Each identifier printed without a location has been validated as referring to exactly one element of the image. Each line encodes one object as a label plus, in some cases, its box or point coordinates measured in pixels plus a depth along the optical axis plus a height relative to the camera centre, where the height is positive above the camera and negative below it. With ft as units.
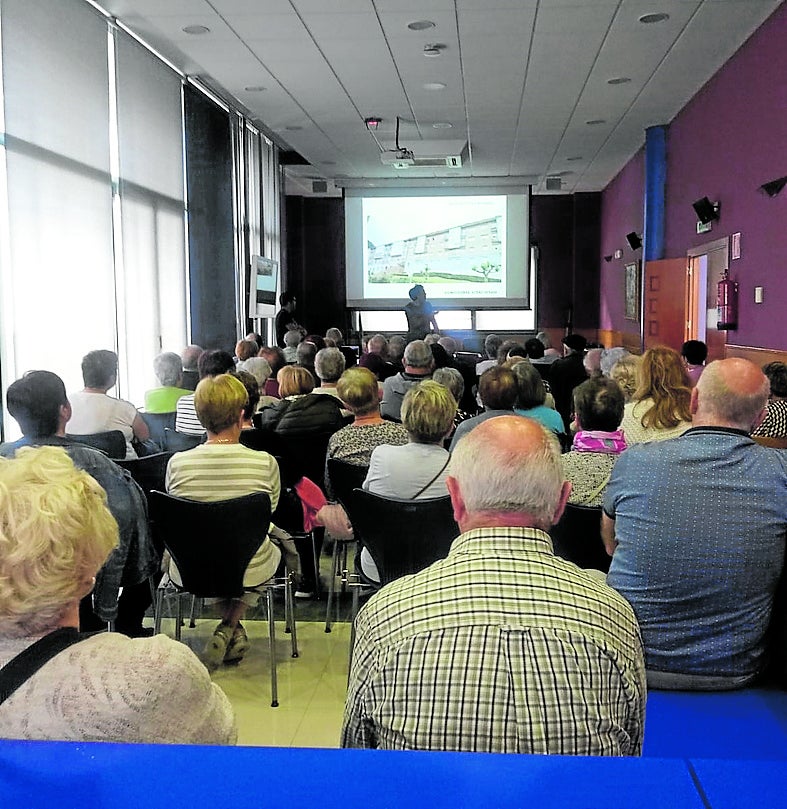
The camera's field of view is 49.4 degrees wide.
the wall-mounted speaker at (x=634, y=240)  38.47 +3.28
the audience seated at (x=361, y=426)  12.44 -1.68
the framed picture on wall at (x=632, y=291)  39.47 +1.06
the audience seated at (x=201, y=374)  16.26 -1.18
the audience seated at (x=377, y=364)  24.61 -1.44
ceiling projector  34.72 +6.42
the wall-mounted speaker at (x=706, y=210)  26.14 +3.17
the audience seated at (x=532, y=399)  14.57 -1.46
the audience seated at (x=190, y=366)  21.21 -1.31
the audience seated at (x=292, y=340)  29.76 -0.90
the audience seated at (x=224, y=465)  11.10 -1.93
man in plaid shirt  4.35 -1.79
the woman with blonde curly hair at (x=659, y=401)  11.87 -1.24
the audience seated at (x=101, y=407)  14.94 -1.59
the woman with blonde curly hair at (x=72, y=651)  4.13 -1.68
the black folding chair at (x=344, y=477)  11.35 -2.16
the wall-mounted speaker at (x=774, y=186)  20.21 +3.01
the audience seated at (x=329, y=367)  18.24 -1.10
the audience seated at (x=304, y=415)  14.60 -1.74
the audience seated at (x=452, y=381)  17.03 -1.33
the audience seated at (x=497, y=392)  13.17 -1.20
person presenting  40.50 +0.02
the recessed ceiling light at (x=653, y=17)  20.91 +7.26
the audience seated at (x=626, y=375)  14.61 -1.06
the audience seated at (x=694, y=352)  21.94 -1.01
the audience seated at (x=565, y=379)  24.08 -1.84
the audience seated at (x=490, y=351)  27.09 -1.26
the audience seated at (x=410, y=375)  19.70 -1.40
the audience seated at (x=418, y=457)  10.55 -1.76
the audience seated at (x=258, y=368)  19.11 -1.17
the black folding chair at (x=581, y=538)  9.44 -2.53
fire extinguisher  24.18 +0.26
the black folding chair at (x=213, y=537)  9.96 -2.63
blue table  3.52 -1.97
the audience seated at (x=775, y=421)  13.47 -1.70
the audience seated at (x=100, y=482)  9.77 -1.93
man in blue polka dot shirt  7.17 -2.02
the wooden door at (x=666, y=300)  30.89 +0.47
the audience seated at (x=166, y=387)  18.17 -1.54
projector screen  41.98 +3.50
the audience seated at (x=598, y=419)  11.26 -1.41
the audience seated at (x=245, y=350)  23.47 -0.95
